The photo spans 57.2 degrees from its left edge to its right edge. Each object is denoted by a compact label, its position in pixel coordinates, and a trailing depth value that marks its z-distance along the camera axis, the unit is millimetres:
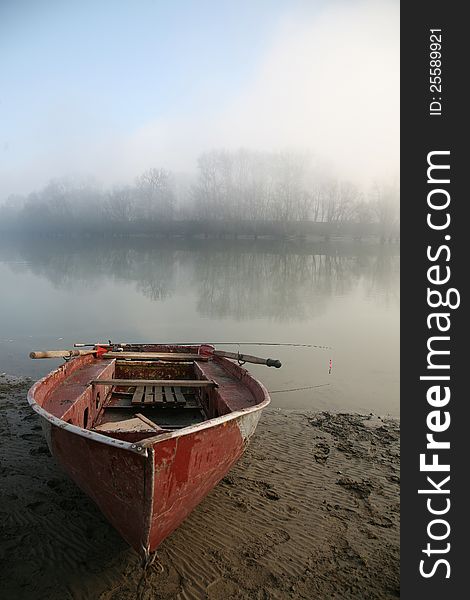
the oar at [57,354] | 8211
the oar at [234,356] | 8703
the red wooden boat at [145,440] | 4043
